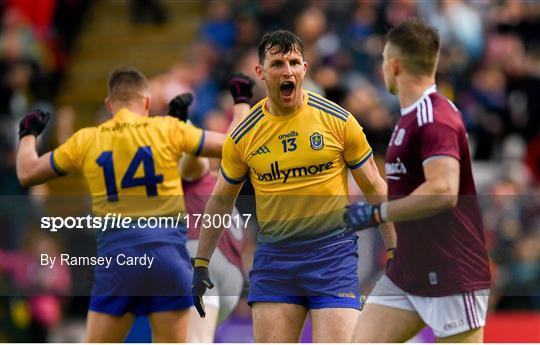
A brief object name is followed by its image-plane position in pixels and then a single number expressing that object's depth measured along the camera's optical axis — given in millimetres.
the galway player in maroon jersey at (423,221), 13539
